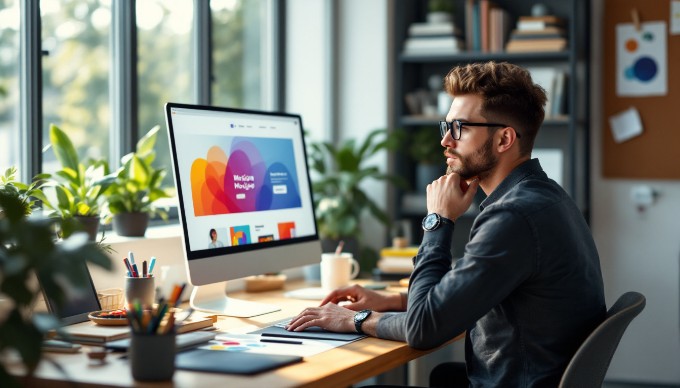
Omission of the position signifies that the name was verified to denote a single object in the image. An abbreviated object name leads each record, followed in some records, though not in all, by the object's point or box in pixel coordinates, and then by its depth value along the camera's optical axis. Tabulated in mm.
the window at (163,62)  3463
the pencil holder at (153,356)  1578
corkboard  4297
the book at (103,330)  1922
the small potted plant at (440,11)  4340
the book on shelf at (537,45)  4098
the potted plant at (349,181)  3932
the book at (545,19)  4125
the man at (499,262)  1854
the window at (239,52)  3949
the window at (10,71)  2760
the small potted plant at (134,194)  2703
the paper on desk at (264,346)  1902
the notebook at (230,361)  1683
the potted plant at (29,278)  1277
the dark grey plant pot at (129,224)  2709
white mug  2871
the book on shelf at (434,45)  4258
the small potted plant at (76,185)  2467
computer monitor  2250
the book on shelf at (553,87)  4160
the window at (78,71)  3129
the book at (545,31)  4113
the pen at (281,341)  1993
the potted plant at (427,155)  4375
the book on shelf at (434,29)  4262
